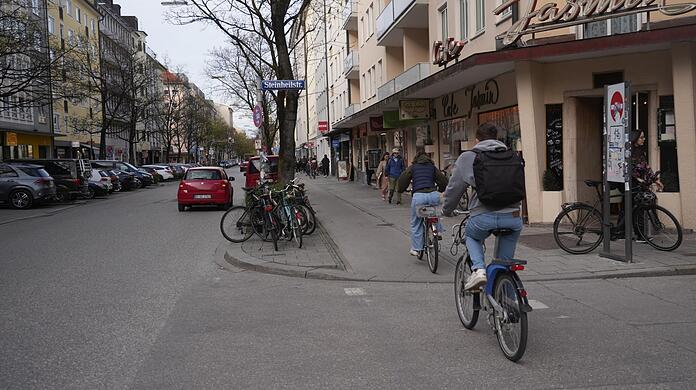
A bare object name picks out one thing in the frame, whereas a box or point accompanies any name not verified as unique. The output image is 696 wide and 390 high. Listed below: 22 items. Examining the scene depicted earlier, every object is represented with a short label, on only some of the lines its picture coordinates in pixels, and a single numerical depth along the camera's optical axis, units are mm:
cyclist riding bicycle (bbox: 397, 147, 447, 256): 8633
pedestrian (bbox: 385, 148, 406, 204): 18633
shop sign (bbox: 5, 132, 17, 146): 27016
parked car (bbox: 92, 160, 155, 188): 33428
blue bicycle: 4492
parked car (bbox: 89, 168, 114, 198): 28203
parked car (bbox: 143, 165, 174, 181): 47156
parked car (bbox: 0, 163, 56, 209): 21734
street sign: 13827
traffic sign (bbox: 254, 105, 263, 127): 15195
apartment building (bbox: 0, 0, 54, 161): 21578
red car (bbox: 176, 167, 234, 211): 19766
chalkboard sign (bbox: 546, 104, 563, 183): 12773
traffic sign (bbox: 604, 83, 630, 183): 8383
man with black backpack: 4719
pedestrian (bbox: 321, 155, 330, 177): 51009
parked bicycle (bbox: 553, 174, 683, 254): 9188
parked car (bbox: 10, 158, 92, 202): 24234
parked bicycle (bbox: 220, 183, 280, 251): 11555
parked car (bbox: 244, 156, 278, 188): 24859
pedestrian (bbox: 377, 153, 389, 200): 21656
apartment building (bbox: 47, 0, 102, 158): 43344
